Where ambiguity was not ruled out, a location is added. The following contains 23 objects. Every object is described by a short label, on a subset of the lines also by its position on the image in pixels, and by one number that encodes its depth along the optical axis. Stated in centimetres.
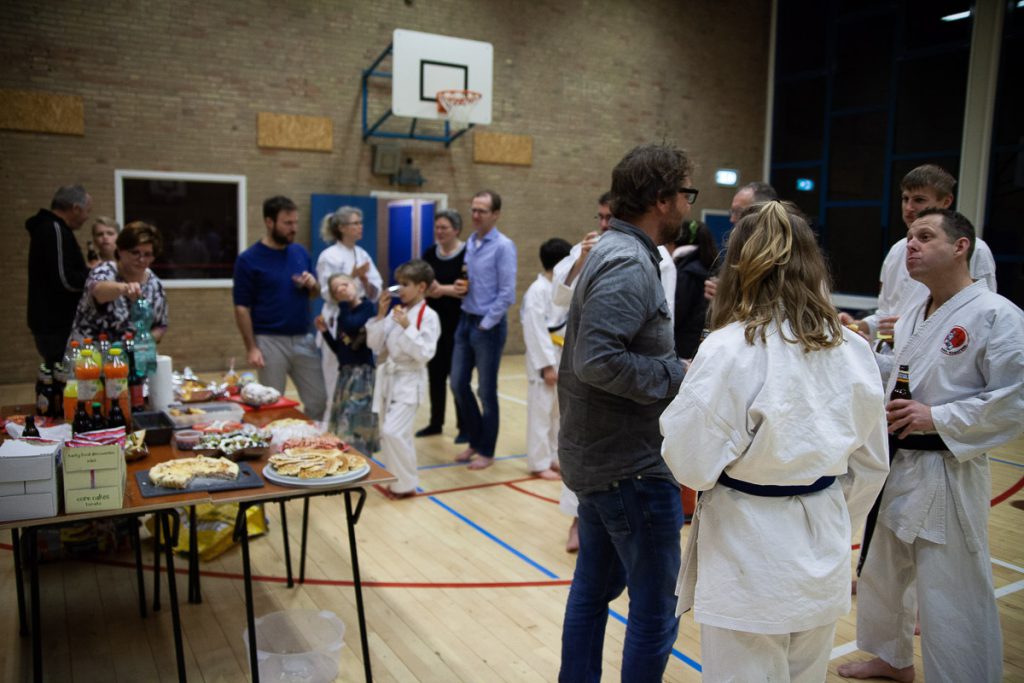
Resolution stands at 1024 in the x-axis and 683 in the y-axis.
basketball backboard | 952
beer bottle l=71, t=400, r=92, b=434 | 287
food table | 233
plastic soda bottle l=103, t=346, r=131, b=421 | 296
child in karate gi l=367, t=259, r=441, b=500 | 463
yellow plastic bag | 382
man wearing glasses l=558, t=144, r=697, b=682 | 197
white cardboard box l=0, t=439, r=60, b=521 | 216
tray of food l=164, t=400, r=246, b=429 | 329
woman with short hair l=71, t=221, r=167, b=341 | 368
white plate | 257
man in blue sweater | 463
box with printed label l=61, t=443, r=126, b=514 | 225
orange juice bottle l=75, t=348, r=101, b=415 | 288
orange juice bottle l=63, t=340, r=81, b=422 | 292
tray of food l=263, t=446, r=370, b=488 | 259
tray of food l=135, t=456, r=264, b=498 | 248
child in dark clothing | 490
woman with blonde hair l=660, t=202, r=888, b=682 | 169
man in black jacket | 479
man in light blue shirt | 547
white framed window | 898
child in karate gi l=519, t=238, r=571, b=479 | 490
